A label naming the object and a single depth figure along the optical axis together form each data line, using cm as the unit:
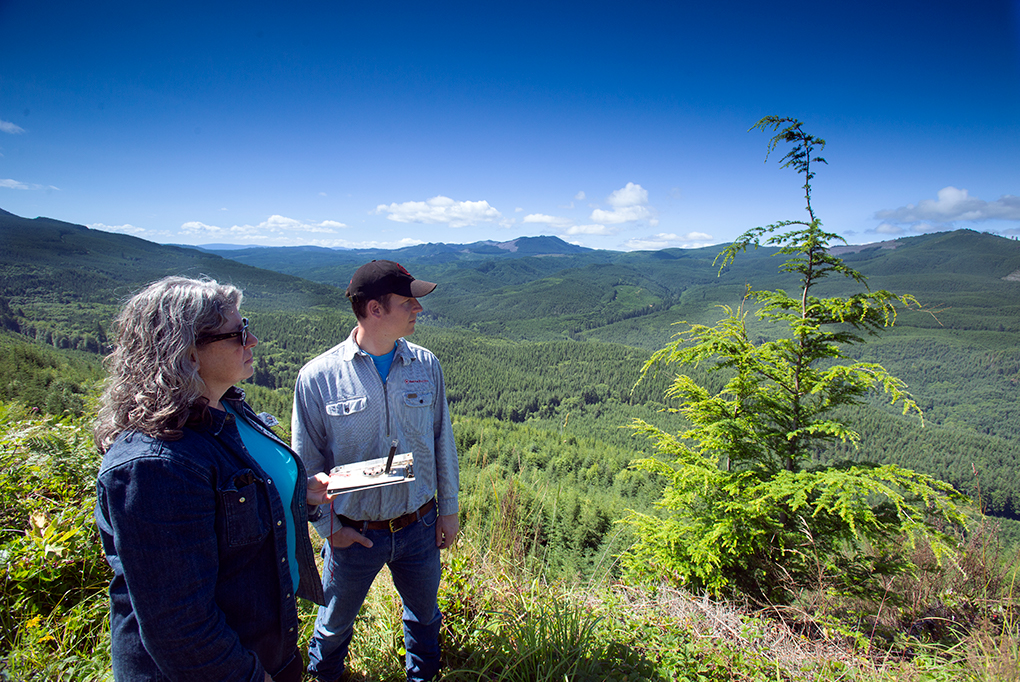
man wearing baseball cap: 204
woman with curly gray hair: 109
